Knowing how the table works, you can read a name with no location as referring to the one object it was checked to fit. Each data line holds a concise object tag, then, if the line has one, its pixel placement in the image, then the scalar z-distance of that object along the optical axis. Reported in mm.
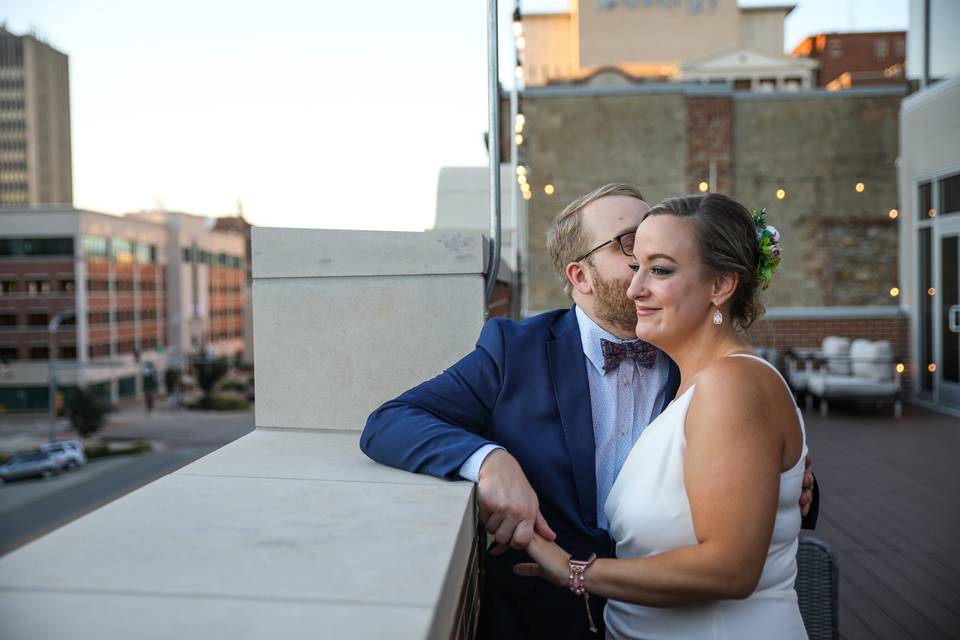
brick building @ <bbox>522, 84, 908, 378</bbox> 15352
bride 1366
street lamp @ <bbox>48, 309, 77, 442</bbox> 62488
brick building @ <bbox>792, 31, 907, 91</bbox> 40188
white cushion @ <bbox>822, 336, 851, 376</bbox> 10366
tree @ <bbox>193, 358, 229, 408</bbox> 63688
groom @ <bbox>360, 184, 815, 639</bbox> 1592
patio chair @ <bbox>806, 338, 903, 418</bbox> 9758
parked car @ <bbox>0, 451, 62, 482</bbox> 42719
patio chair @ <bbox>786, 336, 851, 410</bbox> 10375
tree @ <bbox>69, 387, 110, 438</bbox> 49031
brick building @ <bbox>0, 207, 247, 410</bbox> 64938
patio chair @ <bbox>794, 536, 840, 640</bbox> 2410
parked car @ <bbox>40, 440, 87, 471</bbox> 44375
